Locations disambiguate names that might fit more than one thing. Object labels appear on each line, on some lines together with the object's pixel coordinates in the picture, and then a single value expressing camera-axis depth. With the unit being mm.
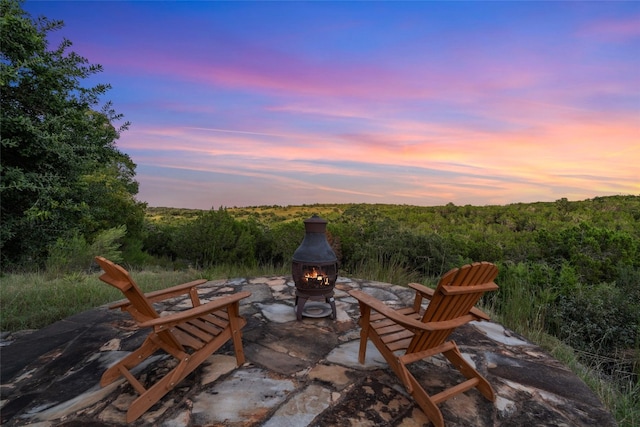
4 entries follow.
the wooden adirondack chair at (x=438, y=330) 2078
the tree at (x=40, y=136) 3707
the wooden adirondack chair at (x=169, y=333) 2117
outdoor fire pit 3527
